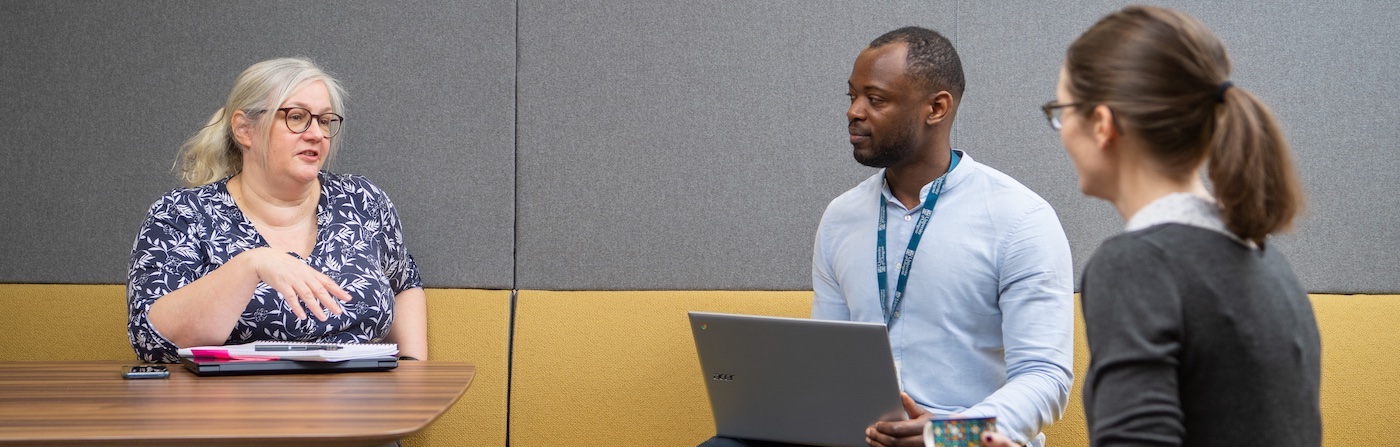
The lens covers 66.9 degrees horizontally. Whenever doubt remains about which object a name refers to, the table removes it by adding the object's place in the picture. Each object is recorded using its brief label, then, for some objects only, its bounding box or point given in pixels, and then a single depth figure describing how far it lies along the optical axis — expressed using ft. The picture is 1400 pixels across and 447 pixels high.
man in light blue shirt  5.93
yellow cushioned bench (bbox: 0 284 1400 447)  8.04
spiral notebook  5.76
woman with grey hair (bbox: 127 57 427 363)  6.41
